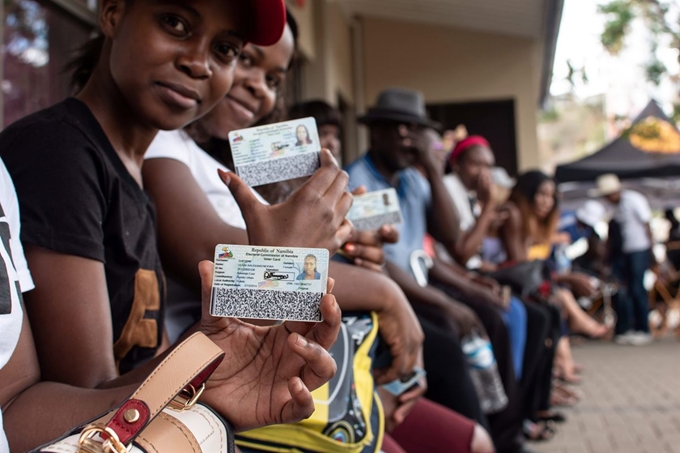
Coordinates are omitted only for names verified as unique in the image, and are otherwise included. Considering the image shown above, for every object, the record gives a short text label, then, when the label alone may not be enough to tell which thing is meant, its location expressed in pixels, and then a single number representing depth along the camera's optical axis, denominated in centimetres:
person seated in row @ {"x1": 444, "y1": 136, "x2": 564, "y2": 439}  430
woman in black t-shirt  112
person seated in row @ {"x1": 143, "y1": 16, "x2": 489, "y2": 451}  155
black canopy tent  1072
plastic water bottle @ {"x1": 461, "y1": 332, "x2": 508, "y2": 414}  336
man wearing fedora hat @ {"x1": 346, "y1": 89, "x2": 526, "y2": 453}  362
